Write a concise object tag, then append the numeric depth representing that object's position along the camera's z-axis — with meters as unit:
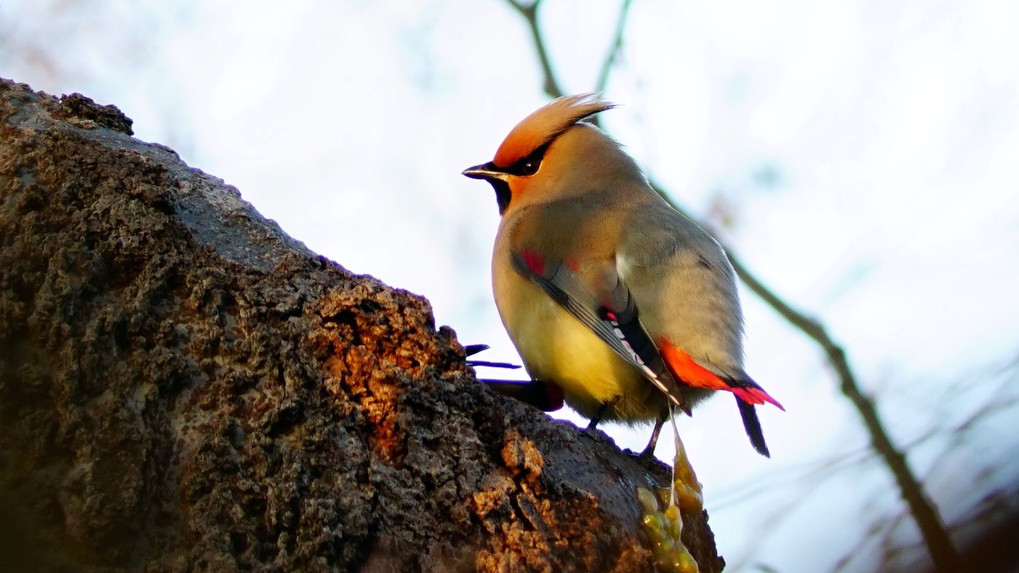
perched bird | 6.47
